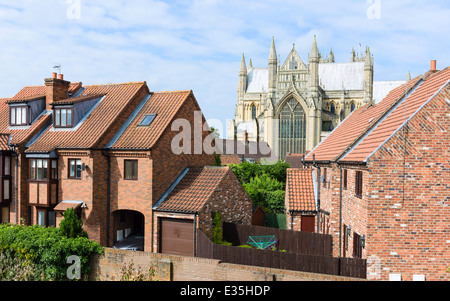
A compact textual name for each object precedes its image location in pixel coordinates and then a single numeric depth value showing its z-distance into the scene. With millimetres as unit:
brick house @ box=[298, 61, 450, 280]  13516
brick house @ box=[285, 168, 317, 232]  22203
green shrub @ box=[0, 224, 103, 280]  16875
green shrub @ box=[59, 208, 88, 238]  18031
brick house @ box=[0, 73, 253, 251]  20812
